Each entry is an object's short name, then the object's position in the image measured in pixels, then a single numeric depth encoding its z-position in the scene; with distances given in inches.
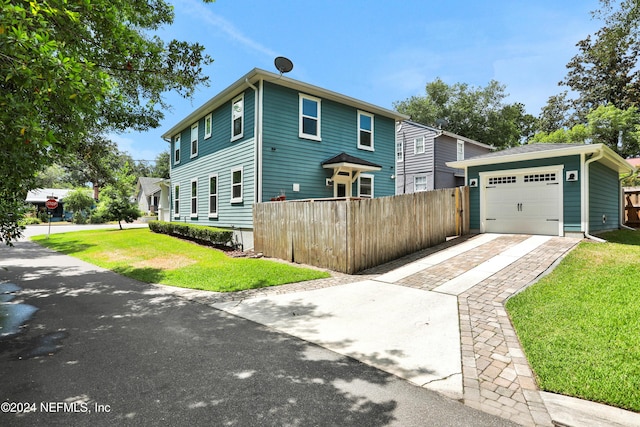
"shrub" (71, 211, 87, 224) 1317.7
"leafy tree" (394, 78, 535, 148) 1258.6
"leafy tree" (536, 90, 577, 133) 1482.5
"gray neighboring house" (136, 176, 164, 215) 1510.8
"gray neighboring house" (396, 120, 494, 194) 783.1
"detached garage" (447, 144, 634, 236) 379.9
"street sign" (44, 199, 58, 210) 741.8
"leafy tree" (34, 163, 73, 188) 2031.7
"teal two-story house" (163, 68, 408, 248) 443.5
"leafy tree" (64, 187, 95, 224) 1332.4
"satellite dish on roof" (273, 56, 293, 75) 426.3
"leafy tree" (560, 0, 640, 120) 1163.3
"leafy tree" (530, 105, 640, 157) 1050.7
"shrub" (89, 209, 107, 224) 1261.1
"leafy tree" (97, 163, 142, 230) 806.5
